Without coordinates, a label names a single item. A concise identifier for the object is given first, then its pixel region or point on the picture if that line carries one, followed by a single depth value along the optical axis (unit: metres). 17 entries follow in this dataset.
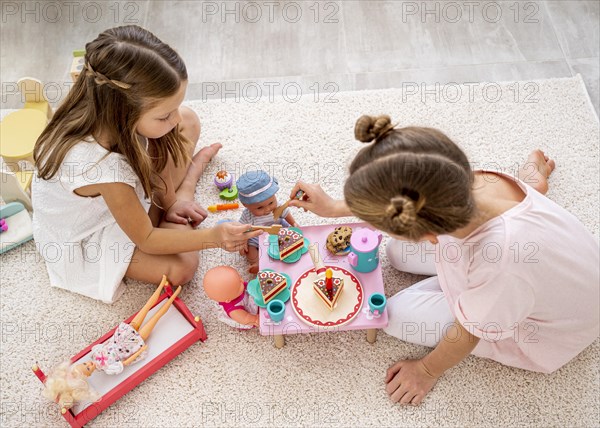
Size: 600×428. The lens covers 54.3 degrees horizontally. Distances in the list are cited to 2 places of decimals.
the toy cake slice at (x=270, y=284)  1.16
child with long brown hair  1.02
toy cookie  1.24
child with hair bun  0.81
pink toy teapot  1.18
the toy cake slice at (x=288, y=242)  1.23
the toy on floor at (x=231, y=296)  1.15
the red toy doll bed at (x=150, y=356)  1.15
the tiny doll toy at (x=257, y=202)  1.18
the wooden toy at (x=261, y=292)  1.17
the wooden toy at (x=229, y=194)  1.48
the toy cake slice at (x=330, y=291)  1.15
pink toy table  1.15
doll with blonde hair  1.11
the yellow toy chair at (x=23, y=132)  1.44
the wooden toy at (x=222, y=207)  1.47
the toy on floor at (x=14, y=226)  1.41
